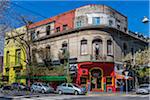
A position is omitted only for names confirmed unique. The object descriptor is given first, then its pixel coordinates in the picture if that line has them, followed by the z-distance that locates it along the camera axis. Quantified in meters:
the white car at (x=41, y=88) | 17.45
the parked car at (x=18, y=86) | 18.90
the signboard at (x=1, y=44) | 10.46
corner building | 19.39
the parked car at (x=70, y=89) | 16.38
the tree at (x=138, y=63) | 20.16
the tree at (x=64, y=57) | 20.50
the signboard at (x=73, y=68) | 19.87
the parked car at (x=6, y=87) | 18.52
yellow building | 24.49
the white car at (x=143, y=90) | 17.75
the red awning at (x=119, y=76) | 19.45
